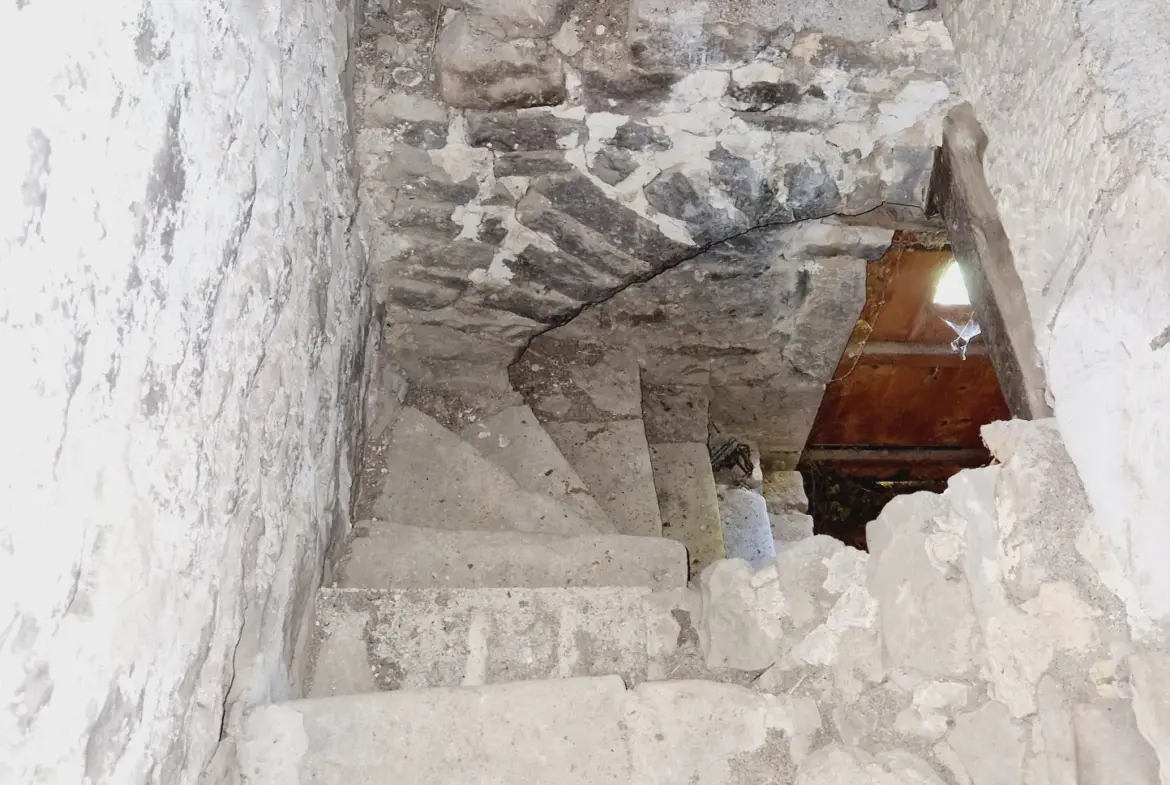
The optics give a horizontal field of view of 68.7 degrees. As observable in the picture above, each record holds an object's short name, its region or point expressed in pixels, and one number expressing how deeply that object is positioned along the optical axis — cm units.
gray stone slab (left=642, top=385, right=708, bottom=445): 373
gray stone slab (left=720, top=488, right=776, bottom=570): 377
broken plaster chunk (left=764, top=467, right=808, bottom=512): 424
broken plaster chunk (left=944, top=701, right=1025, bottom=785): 126
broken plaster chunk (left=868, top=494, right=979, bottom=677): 133
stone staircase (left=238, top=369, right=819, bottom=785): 147
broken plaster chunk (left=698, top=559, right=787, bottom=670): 162
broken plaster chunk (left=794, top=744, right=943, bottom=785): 133
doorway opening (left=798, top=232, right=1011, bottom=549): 411
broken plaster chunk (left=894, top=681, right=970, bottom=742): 134
